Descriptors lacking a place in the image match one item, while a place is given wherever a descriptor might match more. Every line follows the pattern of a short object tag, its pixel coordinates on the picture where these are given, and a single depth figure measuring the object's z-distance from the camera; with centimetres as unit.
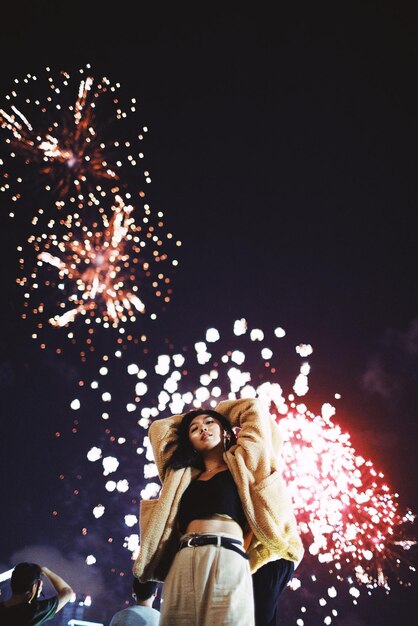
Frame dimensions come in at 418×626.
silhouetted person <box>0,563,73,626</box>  394
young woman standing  266
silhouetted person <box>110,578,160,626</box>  362
